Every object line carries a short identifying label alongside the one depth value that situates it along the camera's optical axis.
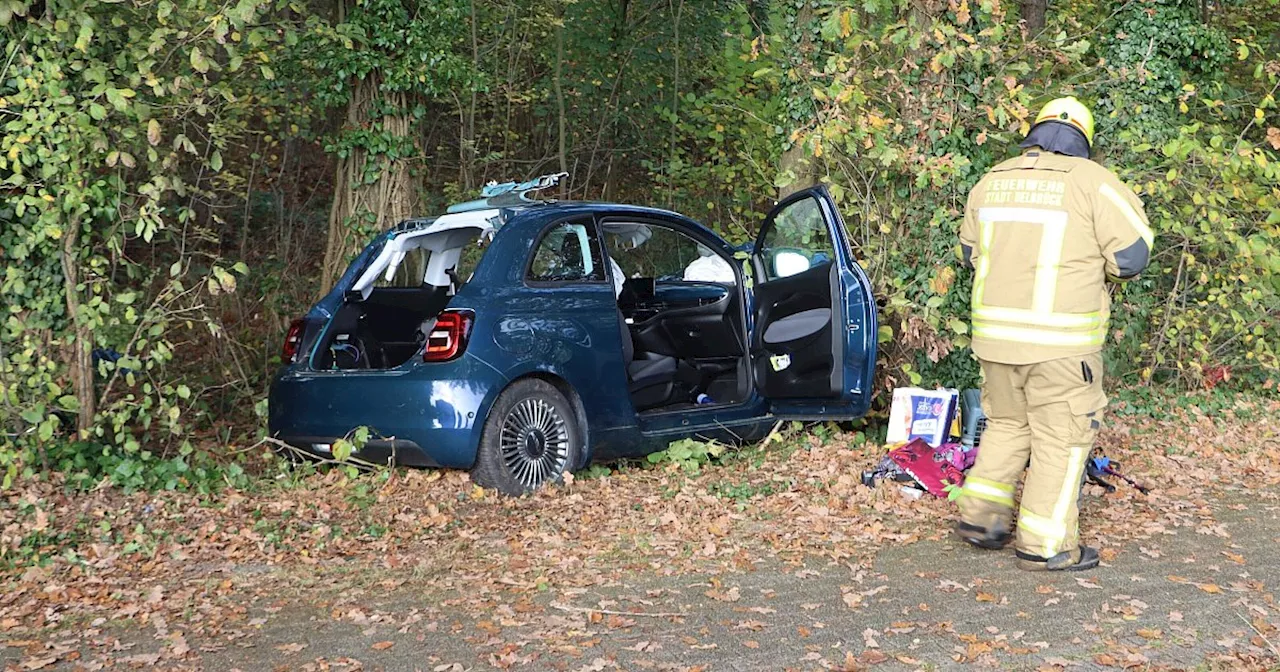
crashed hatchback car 6.76
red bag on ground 6.82
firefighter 5.41
